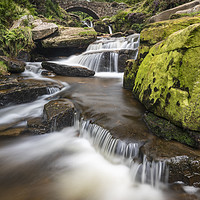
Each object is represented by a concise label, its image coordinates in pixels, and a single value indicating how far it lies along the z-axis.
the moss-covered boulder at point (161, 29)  3.70
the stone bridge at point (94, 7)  25.50
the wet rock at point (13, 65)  6.83
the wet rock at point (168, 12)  9.22
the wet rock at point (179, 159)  1.77
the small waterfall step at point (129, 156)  1.92
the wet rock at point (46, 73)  7.65
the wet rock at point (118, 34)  14.52
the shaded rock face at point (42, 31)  10.83
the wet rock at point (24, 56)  9.91
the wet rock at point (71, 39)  10.98
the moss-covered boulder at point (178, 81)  2.14
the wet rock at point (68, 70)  7.75
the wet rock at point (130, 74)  4.79
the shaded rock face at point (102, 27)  20.22
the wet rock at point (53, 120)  3.09
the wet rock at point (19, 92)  4.04
